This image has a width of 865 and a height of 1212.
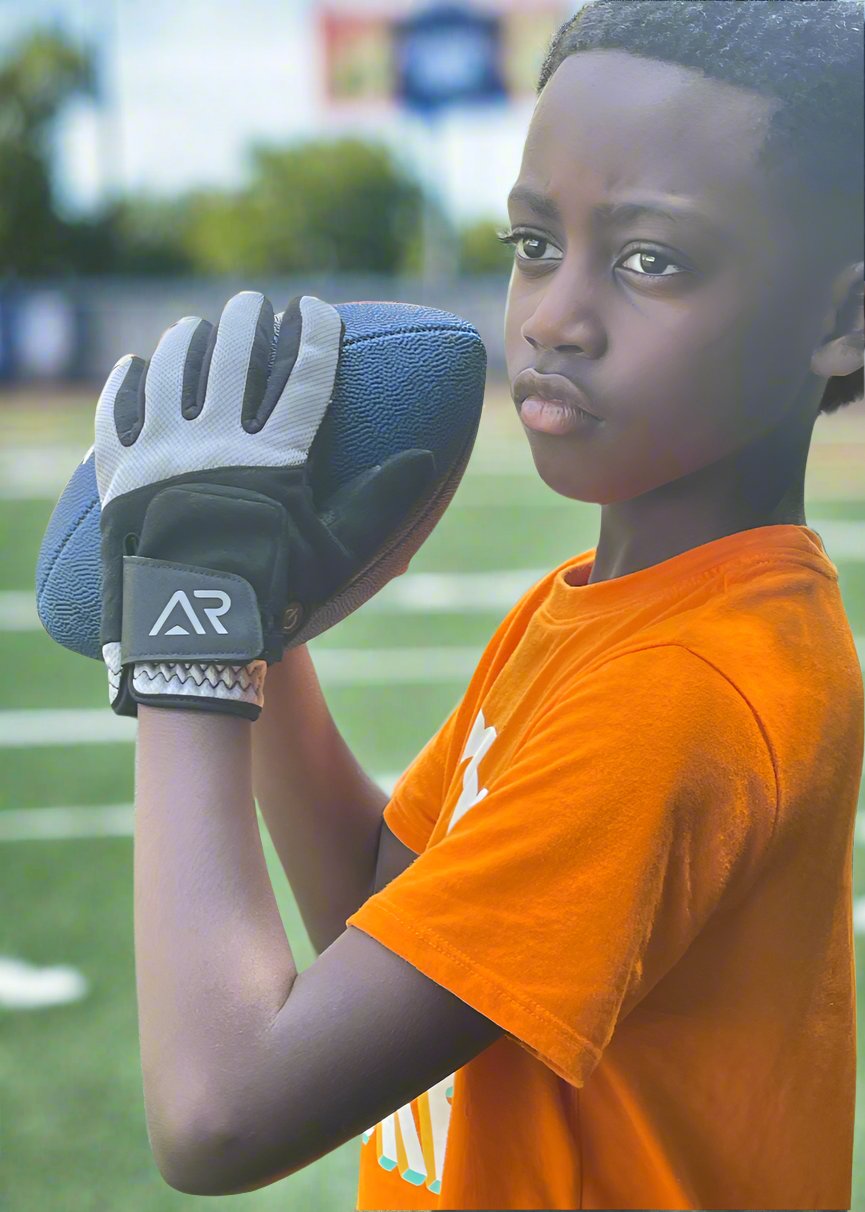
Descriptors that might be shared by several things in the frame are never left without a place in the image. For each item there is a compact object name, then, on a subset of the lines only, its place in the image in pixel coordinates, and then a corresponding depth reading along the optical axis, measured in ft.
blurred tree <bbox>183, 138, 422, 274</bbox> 106.73
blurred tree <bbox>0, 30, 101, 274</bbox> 86.07
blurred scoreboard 78.07
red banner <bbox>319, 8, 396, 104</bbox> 82.33
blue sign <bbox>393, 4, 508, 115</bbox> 77.46
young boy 2.62
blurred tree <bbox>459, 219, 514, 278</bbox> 105.70
